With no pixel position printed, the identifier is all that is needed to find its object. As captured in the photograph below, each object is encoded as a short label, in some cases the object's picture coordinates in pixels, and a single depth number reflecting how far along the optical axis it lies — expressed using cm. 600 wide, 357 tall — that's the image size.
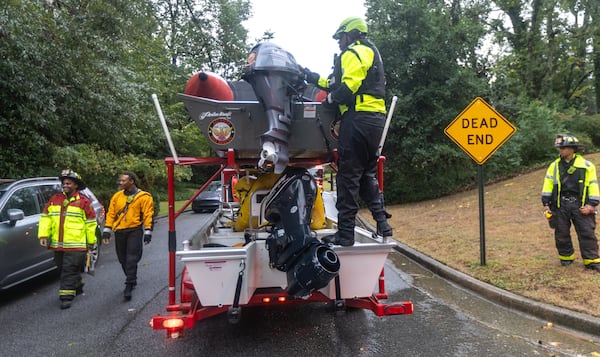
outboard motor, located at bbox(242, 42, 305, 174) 380
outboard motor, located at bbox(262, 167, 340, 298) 335
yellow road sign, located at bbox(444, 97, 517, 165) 699
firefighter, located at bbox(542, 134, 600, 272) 603
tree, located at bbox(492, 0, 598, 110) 2541
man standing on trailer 378
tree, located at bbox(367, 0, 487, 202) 1598
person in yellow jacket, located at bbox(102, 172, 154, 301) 619
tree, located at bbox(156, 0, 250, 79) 3603
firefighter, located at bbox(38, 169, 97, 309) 575
